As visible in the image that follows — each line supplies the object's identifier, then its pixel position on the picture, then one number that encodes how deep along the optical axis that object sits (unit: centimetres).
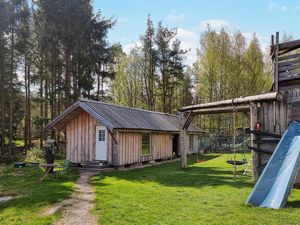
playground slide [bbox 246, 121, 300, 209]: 534
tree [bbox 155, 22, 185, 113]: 2681
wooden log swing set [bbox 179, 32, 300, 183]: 759
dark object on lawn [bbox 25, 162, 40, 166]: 1395
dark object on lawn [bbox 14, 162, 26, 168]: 1332
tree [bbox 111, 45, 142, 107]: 3112
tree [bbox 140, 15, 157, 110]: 2731
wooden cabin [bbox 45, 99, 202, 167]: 1258
